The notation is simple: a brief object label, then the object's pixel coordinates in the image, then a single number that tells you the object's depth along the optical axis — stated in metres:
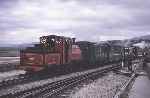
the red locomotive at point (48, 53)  25.50
